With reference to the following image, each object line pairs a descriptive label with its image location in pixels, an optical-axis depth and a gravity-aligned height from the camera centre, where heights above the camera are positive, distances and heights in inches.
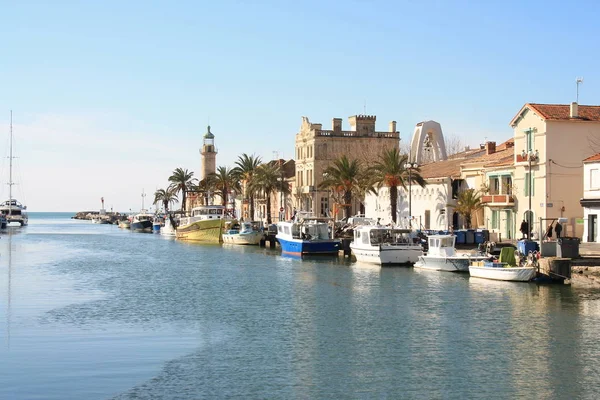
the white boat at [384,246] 2413.9 -76.1
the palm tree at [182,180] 5777.6 +242.2
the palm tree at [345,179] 3351.4 +151.0
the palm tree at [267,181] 4217.5 +175.0
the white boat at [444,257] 2169.0 -94.8
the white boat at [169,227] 5334.6 -64.1
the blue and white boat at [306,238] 2881.4 -68.2
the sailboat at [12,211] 7258.9 +35.0
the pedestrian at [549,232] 2236.6 -32.4
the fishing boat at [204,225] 4234.7 -40.4
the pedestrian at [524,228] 2346.8 -22.4
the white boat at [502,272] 1892.2 -116.6
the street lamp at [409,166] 2661.4 +159.7
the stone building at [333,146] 4431.6 +364.0
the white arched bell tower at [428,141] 3846.0 +345.5
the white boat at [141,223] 6476.4 -49.2
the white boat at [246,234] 3846.0 -74.3
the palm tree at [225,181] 4847.4 +203.2
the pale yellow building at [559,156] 2549.2 +186.3
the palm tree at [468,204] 2847.0 +49.5
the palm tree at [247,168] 4572.1 +257.5
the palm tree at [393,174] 2979.8 +153.3
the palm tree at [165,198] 6924.7 +150.4
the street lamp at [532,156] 2536.9 +188.4
